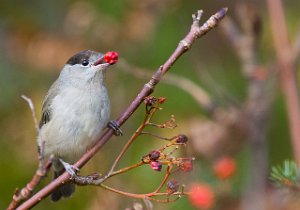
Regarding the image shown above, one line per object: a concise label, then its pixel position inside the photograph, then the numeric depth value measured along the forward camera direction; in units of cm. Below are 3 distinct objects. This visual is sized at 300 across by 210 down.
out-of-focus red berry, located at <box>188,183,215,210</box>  740
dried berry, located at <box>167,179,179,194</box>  578
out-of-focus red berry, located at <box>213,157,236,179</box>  802
